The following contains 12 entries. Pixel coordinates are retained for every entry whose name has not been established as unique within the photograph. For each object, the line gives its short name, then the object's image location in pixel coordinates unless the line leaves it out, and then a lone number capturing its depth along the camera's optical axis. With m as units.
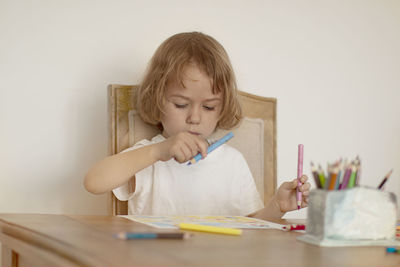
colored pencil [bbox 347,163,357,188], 1.81
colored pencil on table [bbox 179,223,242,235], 1.88
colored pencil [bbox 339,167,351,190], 1.81
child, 2.78
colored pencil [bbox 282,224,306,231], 2.06
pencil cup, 1.78
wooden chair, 2.94
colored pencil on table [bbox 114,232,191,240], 1.70
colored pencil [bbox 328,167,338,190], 1.78
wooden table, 1.55
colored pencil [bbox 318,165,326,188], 1.82
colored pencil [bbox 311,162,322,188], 1.83
